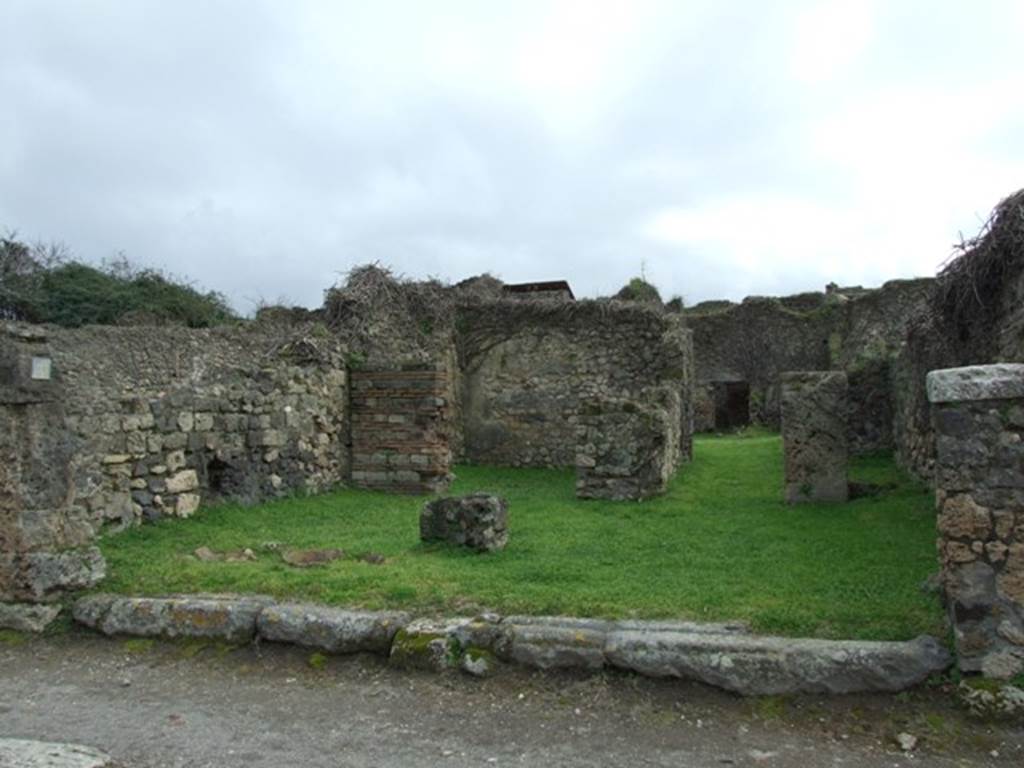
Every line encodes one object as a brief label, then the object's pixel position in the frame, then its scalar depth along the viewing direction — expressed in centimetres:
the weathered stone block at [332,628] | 514
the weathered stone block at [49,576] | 602
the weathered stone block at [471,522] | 733
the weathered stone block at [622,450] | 1089
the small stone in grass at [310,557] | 703
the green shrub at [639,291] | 2667
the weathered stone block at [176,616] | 545
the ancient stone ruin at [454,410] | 434
